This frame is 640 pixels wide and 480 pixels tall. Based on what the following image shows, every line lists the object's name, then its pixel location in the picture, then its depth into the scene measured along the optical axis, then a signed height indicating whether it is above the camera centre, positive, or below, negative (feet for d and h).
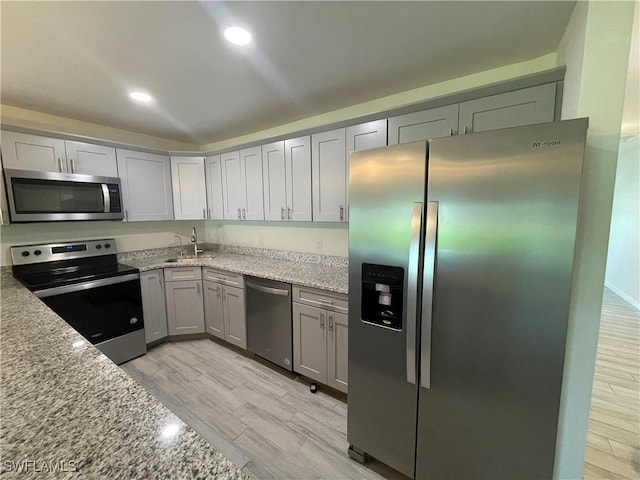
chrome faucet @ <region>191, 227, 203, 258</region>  11.76 -1.10
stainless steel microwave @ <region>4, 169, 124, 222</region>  7.33 +0.73
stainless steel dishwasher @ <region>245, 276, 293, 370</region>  7.84 -3.31
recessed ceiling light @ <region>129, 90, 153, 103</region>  7.08 +3.49
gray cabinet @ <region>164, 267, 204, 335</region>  9.99 -3.20
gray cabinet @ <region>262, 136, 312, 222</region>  8.43 +1.35
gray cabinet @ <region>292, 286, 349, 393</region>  6.77 -3.30
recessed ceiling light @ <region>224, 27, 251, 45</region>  4.66 +3.44
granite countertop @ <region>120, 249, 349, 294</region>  7.29 -1.75
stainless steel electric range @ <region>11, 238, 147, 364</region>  7.48 -2.16
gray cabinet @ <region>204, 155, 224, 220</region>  11.09 +1.39
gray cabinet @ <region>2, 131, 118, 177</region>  7.39 +2.05
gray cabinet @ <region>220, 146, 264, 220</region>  9.83 +1.36
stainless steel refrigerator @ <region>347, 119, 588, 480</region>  3.47 -1.19
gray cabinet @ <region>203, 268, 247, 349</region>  9.09 -3.29
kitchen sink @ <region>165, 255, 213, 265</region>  10.98 -1.79
